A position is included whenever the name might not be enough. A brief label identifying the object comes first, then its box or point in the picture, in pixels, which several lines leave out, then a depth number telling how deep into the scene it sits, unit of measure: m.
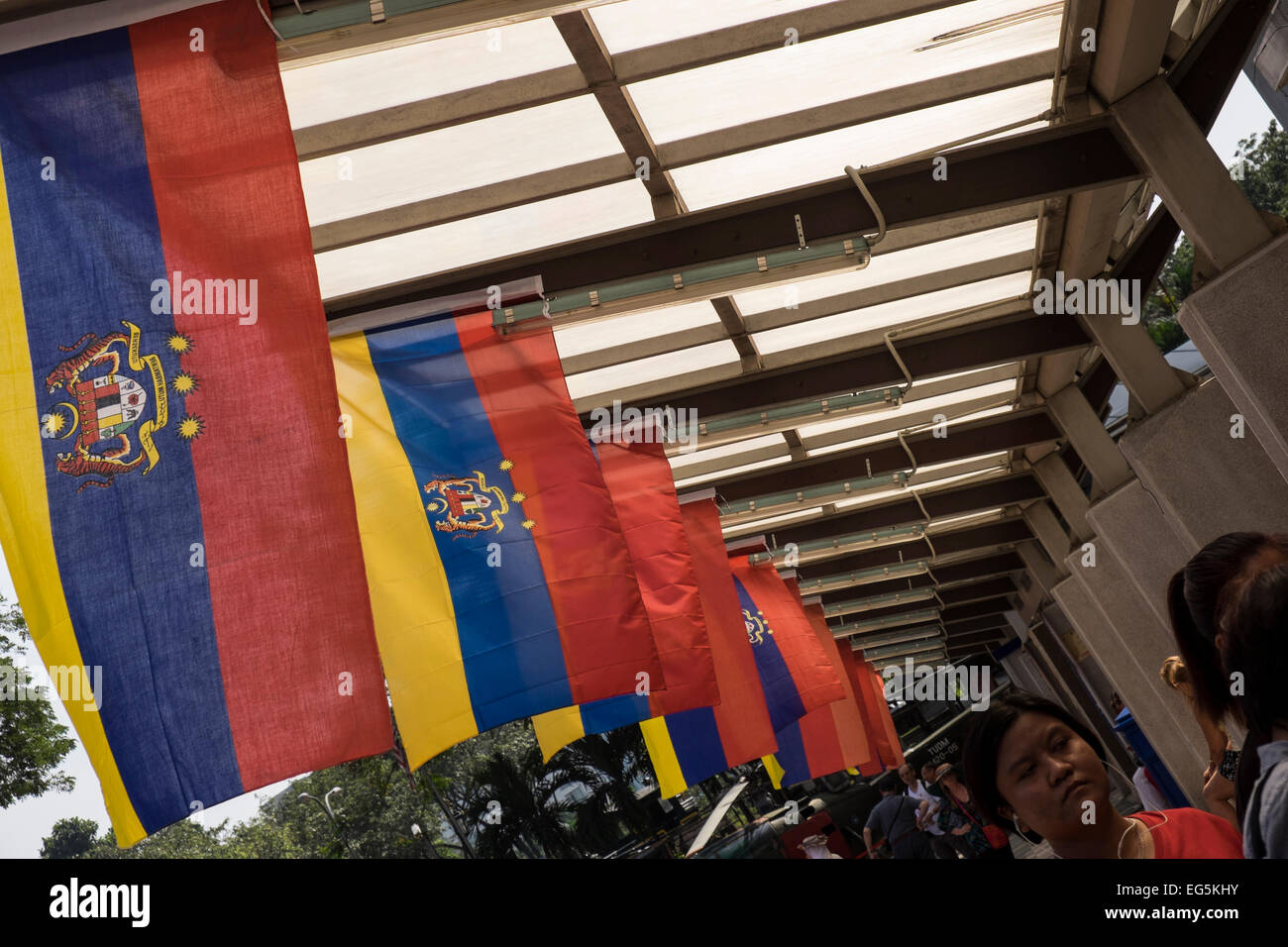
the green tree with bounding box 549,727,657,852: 31.62
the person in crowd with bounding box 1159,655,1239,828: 3.24
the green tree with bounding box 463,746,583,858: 31.06
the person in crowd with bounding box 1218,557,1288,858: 1.72
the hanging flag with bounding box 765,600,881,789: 14.33
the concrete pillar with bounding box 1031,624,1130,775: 23.05
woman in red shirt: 2.35
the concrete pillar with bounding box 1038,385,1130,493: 12.67
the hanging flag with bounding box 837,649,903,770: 20.52
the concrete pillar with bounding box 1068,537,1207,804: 13.45
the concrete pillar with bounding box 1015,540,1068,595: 21.42
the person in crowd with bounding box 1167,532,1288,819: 2.44
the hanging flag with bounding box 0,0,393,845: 3.78
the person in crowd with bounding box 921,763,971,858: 11.80
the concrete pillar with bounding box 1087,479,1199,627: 11.16
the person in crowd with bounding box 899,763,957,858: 11.42
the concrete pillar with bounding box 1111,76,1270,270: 7.12
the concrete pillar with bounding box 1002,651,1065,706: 29.78
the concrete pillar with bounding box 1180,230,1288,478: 6.72
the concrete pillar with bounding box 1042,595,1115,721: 22.09
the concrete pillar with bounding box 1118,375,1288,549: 8.38
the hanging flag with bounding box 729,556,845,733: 11.30
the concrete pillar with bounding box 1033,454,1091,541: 16.22
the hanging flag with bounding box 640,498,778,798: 9.86
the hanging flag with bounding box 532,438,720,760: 7.54
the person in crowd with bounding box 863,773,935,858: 11.05
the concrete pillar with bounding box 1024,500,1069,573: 18.42
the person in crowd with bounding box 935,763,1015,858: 12.34
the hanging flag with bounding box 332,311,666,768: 5.79
